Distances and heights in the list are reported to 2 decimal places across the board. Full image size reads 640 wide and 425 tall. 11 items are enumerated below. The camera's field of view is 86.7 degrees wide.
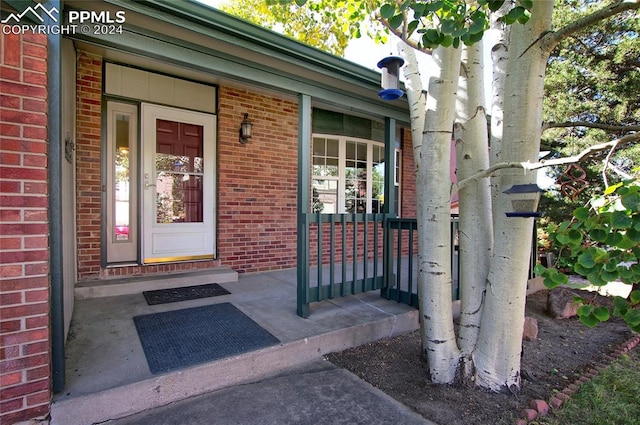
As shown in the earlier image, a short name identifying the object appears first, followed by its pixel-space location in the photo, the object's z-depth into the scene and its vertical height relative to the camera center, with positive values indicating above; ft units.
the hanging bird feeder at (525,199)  6.36 +0.22
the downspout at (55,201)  5.94 +0.08
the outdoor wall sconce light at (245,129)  15.37 +3.56
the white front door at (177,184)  13.80 +0.97
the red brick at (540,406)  6.74 -3.94
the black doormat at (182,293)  11.65 -3.17
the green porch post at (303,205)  10.21 +0.10
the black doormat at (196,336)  7.44 -3.28
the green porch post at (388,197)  12.40 +0.45
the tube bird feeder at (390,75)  8.54 +3.44
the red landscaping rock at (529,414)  6.51 -3.95
